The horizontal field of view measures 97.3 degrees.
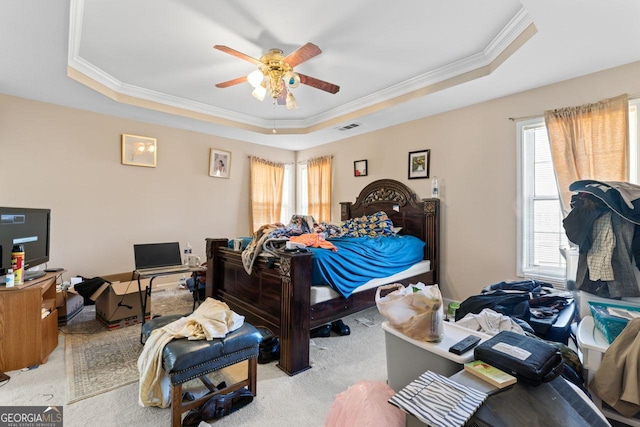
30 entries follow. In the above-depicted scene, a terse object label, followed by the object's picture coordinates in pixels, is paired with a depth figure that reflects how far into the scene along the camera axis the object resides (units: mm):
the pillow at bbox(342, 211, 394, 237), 3906
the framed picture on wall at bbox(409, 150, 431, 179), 4105
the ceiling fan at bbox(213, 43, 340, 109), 2424
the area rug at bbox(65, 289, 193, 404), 1983
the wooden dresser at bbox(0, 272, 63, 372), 2092
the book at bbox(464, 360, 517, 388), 917
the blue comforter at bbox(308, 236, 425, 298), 2479
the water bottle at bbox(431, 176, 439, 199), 3971
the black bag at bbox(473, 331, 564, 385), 931
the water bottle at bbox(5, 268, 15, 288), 2109
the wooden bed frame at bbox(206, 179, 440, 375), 2178
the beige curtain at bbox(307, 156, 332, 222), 5566
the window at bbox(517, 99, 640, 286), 3059
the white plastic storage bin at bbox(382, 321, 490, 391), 1104
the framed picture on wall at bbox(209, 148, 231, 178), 5039
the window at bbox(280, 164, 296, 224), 6215
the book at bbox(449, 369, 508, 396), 901
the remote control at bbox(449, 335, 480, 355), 1087
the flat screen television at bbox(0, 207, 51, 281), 2252
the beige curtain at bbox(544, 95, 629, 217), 2545
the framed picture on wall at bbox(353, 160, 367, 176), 4949
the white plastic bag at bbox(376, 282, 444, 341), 1188
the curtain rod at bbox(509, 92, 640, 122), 2539
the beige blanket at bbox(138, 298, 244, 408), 1683
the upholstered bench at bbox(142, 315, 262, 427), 1548
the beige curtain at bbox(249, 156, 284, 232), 5567
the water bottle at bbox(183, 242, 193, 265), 4175
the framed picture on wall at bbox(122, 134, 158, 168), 4207
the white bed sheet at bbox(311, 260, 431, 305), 2406
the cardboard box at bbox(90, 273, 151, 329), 2939
